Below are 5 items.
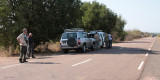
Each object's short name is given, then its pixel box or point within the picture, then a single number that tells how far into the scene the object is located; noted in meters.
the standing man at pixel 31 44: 15.14
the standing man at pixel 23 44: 11.70
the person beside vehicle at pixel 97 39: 22.11
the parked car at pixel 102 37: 23.89
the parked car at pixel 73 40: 17.75
